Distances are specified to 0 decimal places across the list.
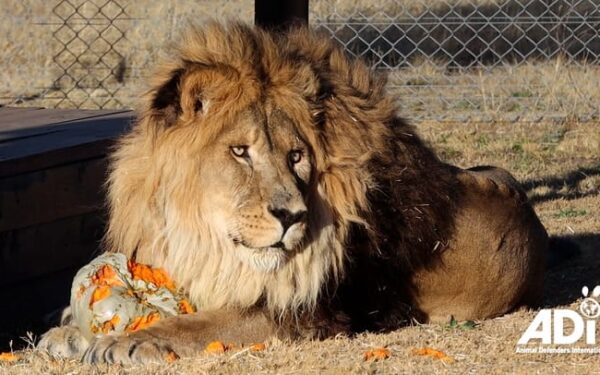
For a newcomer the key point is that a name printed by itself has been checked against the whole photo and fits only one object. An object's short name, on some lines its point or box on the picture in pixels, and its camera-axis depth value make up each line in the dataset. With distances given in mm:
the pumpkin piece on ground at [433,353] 7027
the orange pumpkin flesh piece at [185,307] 7484
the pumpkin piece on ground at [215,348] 7059
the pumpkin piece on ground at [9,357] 7242
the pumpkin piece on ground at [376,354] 6992
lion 6945
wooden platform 8164
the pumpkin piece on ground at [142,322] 7387
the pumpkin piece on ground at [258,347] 7096
